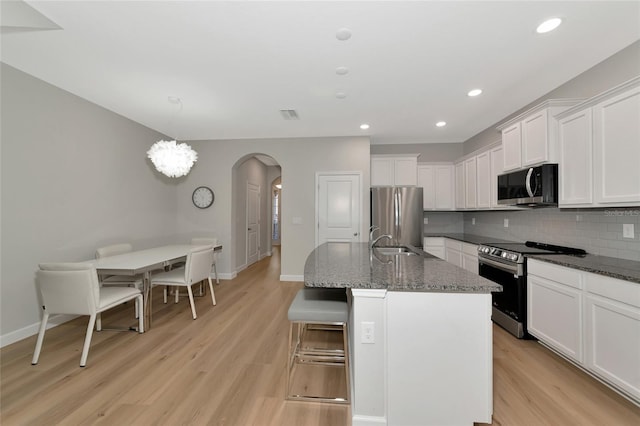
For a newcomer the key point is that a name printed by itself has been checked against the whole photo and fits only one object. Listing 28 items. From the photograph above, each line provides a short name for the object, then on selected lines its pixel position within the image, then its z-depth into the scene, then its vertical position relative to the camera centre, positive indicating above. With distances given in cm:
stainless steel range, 261 -65
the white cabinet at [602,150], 191 +57
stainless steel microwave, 262 +34
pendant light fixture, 316 +74
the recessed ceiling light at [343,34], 200 +147
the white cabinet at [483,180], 386 +58
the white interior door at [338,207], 478 +17
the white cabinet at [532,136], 260 +91
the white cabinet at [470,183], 423 +58
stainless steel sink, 265 -39
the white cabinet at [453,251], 408 -58
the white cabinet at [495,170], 361 +67
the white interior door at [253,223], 619 -19
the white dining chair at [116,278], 300 -78
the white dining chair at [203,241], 436 -45
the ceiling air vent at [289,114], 360 +150
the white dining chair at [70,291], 221 -68
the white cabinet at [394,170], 476 +88
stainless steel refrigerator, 446 +2
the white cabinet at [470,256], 356 -59
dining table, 256 -53
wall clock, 505 +37
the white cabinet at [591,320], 168 -80
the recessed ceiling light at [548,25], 189 +147
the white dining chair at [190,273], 314 -75
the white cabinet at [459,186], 463 +57
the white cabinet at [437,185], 492 +62
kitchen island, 147 -79
